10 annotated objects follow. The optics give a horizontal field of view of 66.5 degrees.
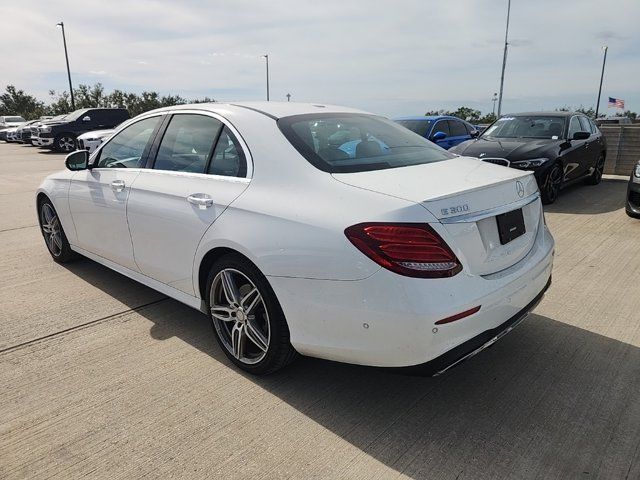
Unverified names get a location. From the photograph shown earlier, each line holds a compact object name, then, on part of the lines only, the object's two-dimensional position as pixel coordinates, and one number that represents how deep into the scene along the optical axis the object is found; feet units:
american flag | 128.67
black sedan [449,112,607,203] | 24.91
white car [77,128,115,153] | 55.31
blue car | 35.86
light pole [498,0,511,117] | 106.37
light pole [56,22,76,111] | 128.16
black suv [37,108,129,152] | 69.10
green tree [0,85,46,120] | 164.14
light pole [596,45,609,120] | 140.92
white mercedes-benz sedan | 7.13
